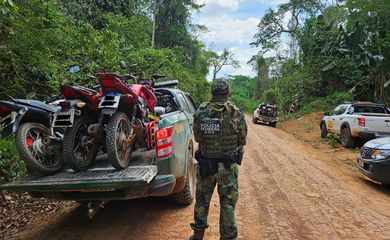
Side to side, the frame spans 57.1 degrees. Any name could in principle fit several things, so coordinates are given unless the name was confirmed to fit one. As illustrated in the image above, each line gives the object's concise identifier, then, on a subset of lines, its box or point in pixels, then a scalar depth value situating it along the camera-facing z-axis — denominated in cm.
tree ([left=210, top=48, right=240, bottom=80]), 6529
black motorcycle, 403
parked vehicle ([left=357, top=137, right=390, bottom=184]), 670
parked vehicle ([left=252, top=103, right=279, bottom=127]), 2523
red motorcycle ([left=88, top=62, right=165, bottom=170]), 405
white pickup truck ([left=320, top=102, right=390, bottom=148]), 1123
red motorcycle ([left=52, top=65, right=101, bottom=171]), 394
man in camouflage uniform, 378
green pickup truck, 366
